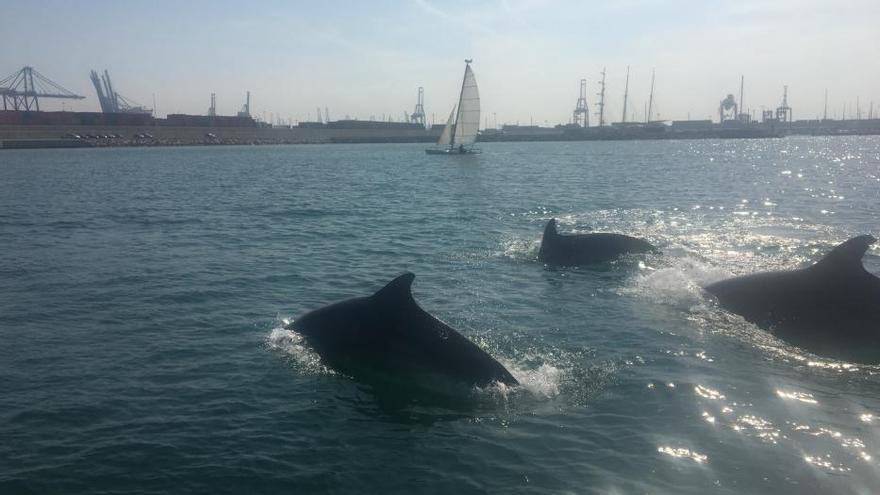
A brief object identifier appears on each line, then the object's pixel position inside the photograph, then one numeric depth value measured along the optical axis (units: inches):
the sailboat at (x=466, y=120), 4101.9
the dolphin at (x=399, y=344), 428.1
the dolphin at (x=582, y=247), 849.5
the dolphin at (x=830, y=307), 500.1
